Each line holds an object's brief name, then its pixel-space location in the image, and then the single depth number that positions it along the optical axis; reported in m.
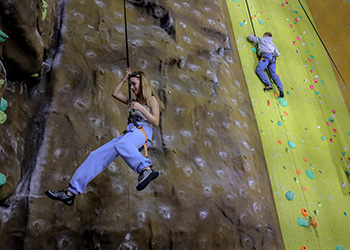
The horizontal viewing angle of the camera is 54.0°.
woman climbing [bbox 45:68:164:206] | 1.82
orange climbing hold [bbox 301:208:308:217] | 3.63
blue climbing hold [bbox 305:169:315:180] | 4.02
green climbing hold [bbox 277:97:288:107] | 4.50
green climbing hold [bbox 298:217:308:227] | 3.53
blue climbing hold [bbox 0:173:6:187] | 1.96
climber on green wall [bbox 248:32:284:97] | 4.44
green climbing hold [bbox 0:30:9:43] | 1.86
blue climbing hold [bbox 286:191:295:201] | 3.63
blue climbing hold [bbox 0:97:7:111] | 2.06
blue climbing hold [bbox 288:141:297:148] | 4.13
